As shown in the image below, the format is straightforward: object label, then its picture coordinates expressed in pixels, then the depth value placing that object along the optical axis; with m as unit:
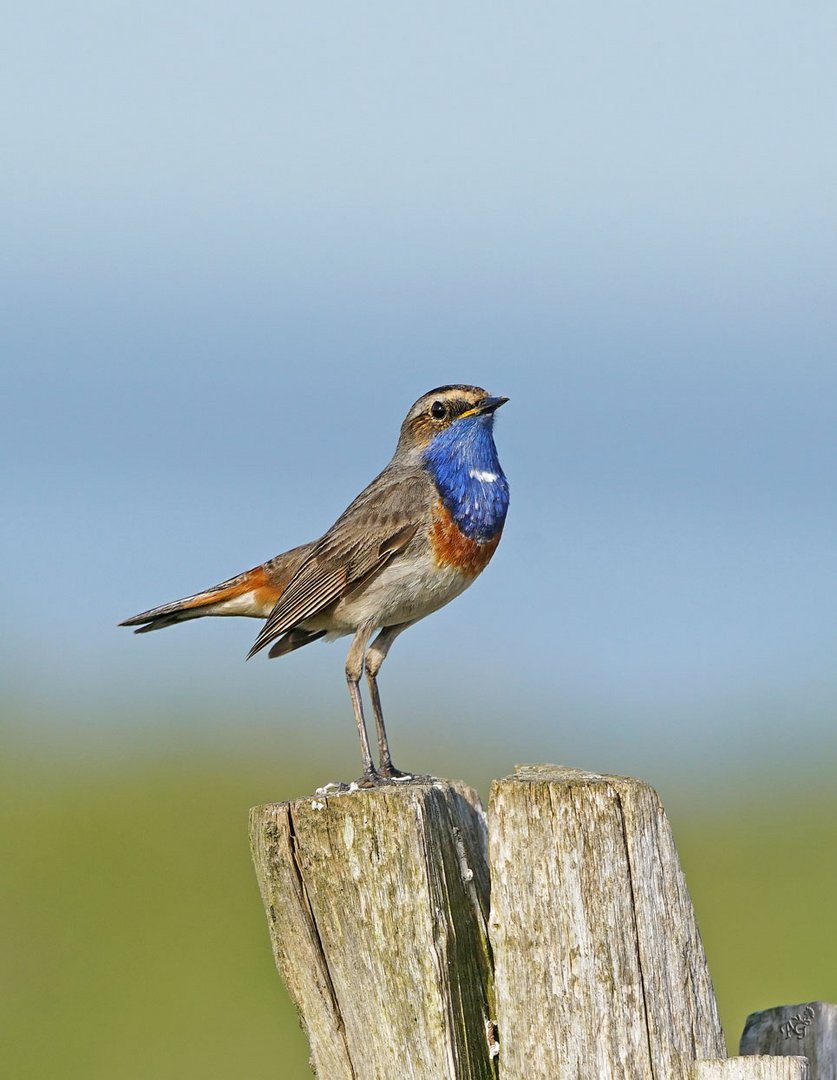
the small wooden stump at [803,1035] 10.09
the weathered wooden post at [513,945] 9.14
